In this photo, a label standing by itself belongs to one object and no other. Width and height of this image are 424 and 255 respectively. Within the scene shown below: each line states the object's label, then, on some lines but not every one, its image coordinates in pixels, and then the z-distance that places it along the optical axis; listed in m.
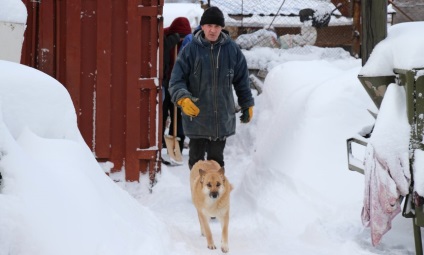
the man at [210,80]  13.69
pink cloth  9.15
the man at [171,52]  19.55
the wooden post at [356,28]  23.45
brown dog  11.66
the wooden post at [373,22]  10.96
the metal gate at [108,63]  14.98
